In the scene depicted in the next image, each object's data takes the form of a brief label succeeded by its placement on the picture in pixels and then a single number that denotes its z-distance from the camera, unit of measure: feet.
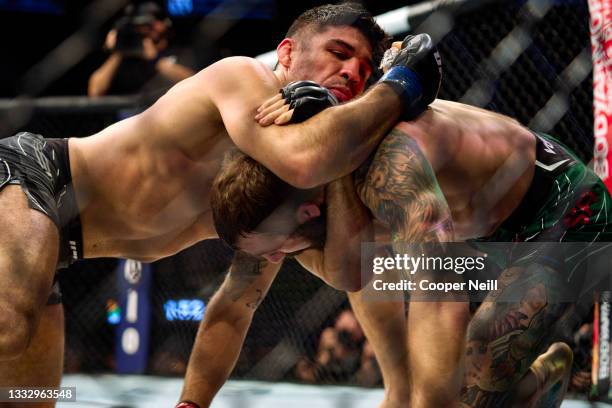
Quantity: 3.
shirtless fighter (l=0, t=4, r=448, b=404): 5.06
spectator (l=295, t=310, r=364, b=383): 11.84
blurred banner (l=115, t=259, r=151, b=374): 12.97
